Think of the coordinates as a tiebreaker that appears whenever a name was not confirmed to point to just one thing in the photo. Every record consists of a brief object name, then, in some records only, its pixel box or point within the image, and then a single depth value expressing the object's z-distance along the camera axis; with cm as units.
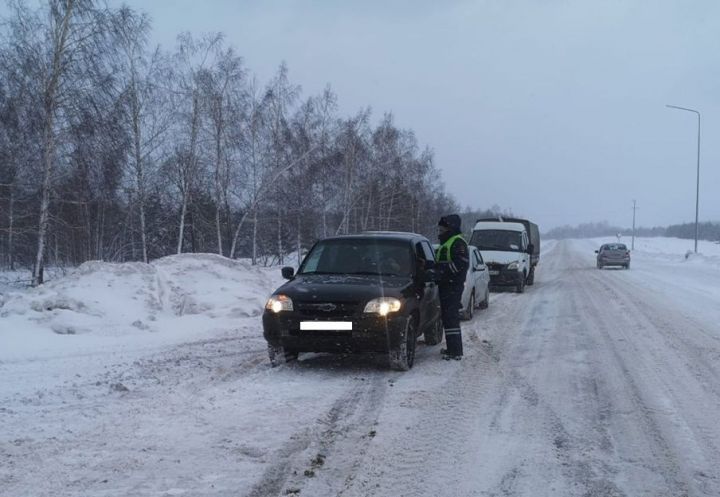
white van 1769
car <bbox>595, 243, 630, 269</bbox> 3303
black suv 657
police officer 771
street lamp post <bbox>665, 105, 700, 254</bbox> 3791
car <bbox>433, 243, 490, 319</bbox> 1169
